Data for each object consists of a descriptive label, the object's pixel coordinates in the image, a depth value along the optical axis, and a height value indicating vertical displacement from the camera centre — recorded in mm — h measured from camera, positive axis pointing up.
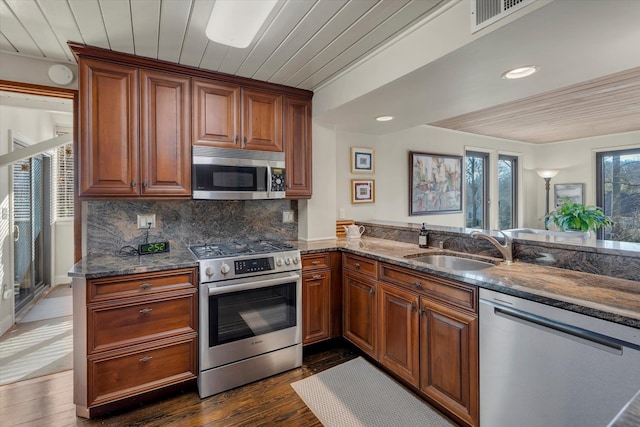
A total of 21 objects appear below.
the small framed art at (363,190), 3606 +236
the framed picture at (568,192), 5331 +294
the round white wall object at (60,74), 2367 +1051
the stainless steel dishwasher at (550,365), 1185 -667
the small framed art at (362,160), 3587 +595
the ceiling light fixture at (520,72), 1800 +816
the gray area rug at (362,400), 1907 -1270
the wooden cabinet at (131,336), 1892 -798
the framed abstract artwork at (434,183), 4199 +375
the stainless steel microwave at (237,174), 2488 +312
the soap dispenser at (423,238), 2643 -237
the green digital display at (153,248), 2418 -284
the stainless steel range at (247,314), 2156 -762
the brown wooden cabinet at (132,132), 2150 +583
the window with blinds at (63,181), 4859 +491
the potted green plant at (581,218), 4434 -127
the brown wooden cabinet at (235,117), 2520 +804
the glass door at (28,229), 3619 -208
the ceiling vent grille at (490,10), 1288 +858
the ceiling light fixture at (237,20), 1564 +1025
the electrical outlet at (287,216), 3225 -57
